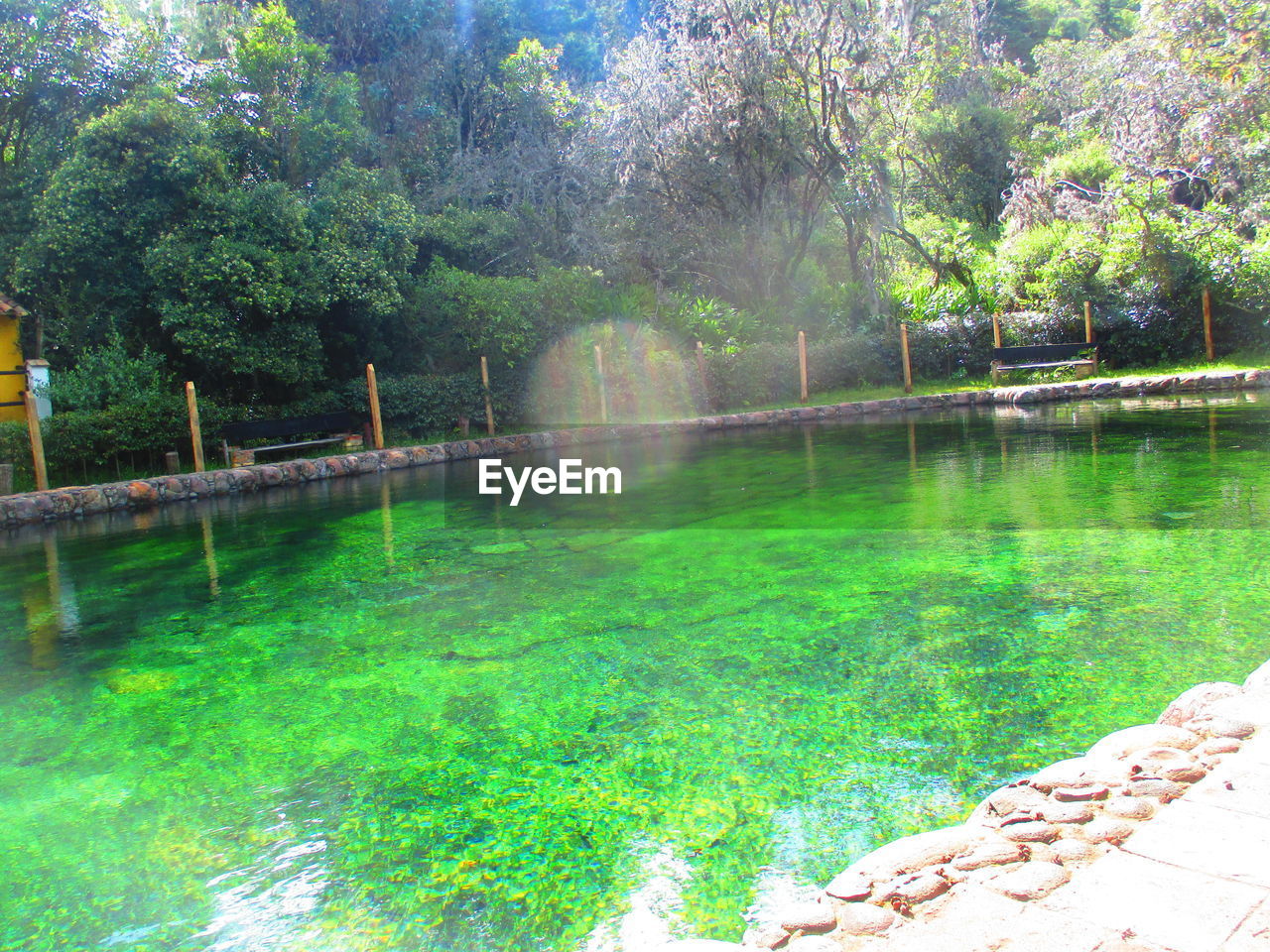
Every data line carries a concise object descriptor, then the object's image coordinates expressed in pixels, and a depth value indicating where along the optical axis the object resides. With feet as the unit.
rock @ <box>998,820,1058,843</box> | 7.46
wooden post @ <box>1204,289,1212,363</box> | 57.72
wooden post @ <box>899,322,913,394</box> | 60.49
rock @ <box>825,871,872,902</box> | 6.97
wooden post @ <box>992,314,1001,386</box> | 61.72
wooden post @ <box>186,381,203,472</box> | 41.04
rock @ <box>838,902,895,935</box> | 6.48
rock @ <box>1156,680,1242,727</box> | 9.59
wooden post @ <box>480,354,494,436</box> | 51.96
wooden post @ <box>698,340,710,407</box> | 57.10
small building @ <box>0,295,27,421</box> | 50.21
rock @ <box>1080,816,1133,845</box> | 7.28
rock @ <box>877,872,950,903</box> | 6.81
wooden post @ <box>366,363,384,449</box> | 47.37
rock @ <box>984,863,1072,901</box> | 6.59
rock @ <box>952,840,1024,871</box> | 7.18
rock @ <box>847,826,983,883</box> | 7.32
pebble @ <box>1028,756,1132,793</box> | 8.23
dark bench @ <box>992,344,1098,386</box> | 60.90
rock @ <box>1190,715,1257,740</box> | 8.81
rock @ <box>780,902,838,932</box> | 6.65
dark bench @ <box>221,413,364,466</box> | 43.96
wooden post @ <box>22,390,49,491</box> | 37.20
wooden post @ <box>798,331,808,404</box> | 58.18
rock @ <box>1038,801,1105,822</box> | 7.68
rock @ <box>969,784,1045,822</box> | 8.07
